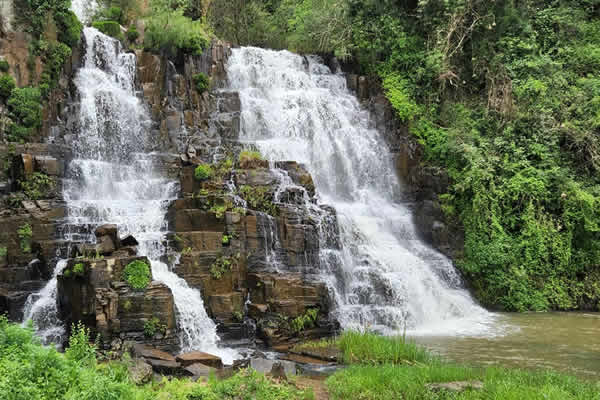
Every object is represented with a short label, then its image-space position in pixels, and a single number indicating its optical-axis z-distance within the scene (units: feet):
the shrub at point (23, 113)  58.80
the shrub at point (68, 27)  67.46
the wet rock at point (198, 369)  30.76
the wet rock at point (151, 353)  33.58
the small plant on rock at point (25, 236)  45.42
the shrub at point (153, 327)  38.40
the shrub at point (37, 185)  50.34
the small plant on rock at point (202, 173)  54.95
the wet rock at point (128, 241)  43.50
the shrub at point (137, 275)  39.60
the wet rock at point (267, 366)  30.85
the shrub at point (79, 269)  39.21
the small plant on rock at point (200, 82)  73.97
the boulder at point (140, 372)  25.77
